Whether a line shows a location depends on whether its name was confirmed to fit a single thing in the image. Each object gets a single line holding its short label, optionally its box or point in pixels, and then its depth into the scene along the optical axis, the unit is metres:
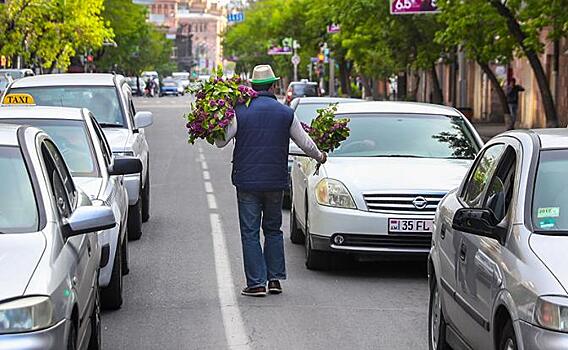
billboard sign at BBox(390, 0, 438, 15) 38.00
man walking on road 10.52
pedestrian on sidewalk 42.44
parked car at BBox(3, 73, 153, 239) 15.34
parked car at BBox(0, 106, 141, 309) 10.26
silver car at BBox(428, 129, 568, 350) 5.73
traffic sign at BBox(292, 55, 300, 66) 82.94
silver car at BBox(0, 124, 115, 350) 5.74
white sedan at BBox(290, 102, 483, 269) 11.65
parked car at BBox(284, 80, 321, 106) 53.31
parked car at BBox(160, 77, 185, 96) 116.88
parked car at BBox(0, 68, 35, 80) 39.79
